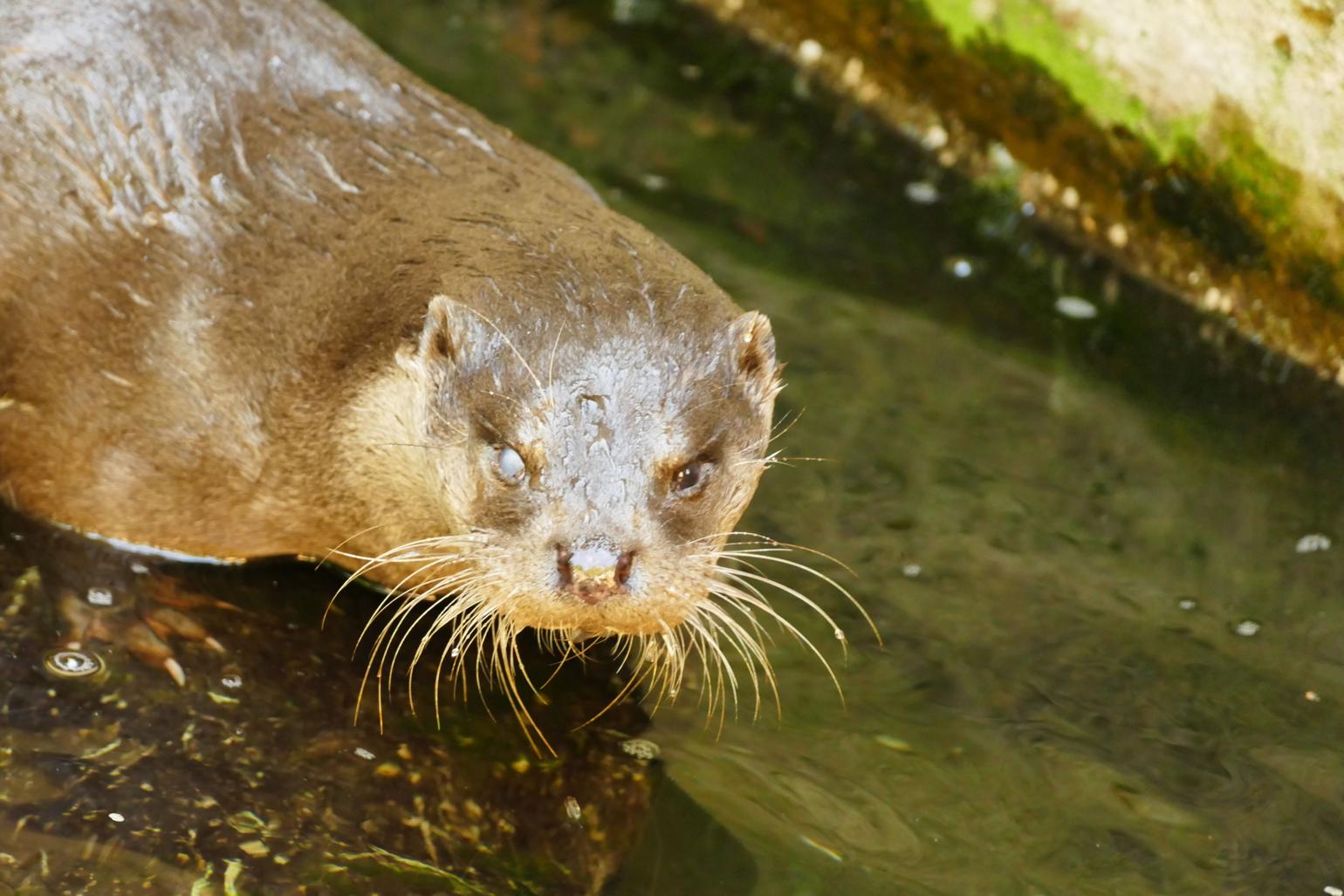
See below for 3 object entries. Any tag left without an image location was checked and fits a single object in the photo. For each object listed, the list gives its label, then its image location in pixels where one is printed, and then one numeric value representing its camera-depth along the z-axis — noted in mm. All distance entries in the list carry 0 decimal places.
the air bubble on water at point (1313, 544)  8375
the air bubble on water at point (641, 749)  6852
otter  6199
